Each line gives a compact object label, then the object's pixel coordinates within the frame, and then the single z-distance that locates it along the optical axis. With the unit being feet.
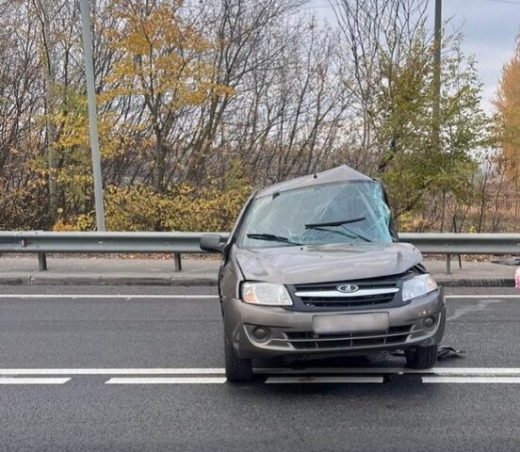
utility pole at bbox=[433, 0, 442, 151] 41.50
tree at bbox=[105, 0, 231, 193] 43.09
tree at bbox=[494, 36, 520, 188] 45.29
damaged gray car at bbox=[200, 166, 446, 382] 12.93
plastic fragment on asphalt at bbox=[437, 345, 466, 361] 16.79
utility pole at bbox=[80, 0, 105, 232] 34.53
